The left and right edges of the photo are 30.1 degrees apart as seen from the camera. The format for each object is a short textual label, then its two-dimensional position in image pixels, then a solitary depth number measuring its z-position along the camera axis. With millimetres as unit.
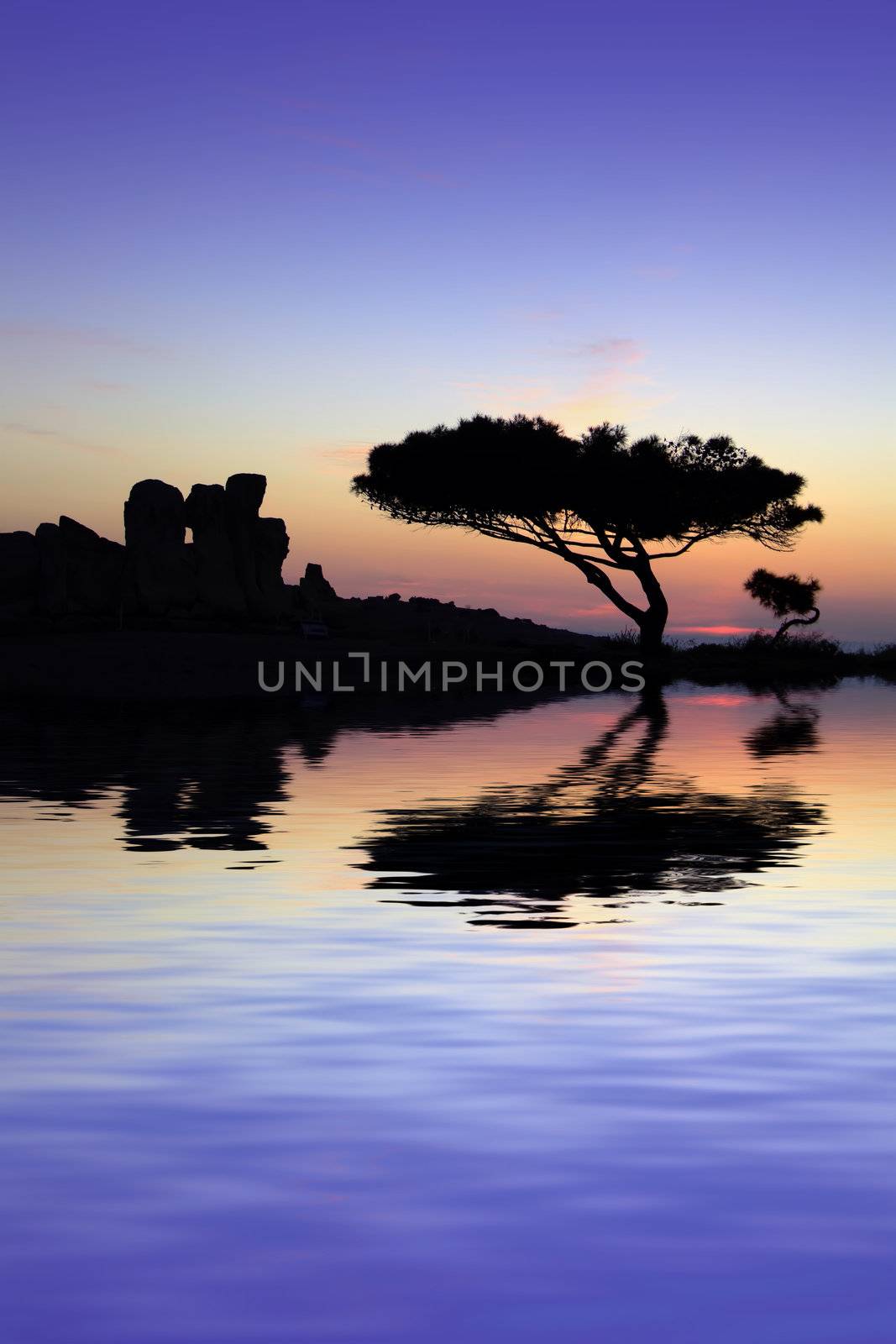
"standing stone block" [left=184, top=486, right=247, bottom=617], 68125
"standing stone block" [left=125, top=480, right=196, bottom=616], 66062
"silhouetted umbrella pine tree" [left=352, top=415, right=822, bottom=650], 62938
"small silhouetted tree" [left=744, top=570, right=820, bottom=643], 70812
